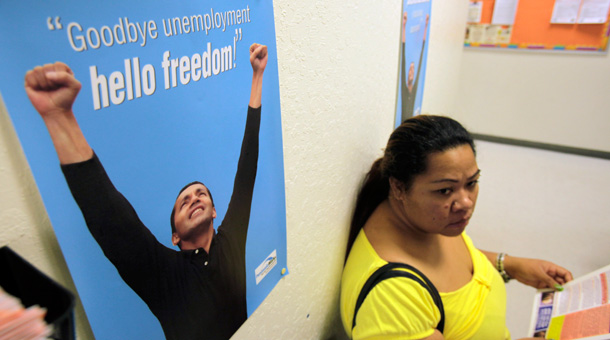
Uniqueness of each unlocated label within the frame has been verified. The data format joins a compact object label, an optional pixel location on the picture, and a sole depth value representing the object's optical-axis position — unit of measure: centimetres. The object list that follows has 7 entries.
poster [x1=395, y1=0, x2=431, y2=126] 124
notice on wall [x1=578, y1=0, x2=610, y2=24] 326
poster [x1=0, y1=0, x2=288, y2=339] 30
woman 92
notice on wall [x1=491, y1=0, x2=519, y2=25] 362
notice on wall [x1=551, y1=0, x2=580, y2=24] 337
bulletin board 339
